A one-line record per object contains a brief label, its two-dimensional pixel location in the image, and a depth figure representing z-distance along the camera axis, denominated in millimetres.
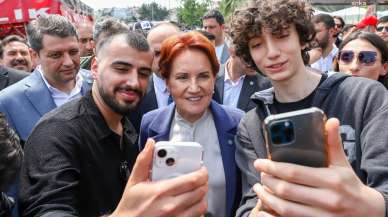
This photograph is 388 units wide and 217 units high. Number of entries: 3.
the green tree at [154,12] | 70375
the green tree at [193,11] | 37219
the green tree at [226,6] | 14586
